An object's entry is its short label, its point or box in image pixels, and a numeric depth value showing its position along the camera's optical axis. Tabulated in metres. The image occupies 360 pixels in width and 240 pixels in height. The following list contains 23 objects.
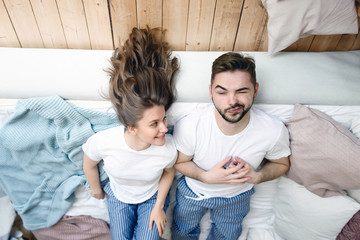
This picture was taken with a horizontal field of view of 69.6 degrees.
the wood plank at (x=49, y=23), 1.12
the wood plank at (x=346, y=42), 1.28
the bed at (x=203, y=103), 1.11
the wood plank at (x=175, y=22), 1.12
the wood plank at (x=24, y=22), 1.12
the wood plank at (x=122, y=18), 1.12
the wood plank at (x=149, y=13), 1.12
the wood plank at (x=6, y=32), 1.15
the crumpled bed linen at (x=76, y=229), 1.36
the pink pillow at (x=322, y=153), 1.04
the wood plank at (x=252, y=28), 1.15
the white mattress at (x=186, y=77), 1.14
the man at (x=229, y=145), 0.98
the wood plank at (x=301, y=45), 1.26
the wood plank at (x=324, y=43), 1.27
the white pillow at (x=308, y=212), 1.14
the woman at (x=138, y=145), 0.97
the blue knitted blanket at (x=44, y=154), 1.13
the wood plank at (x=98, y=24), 1.12
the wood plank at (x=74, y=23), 1.12
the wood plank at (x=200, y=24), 1.13
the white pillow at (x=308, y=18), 1.02
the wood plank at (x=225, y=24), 1.13
